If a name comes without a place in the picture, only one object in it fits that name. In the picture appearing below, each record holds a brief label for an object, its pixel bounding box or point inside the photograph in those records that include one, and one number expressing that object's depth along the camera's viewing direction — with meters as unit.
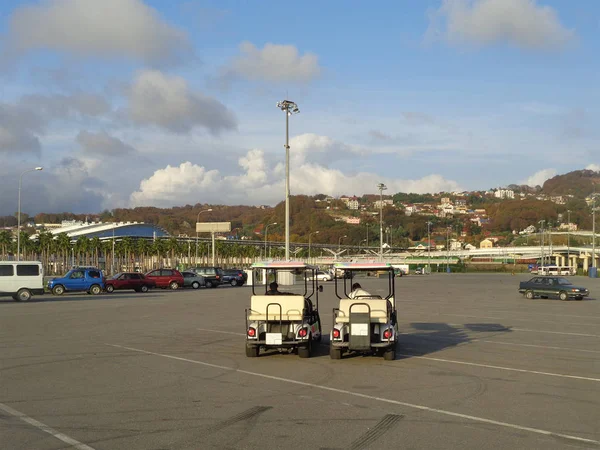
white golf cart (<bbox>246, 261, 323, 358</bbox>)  14.23
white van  34.47
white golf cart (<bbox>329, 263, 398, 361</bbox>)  13.55
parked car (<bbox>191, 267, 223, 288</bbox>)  57.00
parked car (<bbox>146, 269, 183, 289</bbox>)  52.84
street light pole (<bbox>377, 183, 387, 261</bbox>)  79.00
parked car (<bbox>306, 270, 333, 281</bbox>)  67.79
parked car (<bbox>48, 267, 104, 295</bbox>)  43.12
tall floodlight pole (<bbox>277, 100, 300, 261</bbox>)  44.75
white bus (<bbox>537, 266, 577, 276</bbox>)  82.93
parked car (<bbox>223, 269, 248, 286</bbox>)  62.16
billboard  98.56
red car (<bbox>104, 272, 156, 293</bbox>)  47.12
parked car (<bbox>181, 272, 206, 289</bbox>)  55.03
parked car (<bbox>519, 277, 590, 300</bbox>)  36.81
